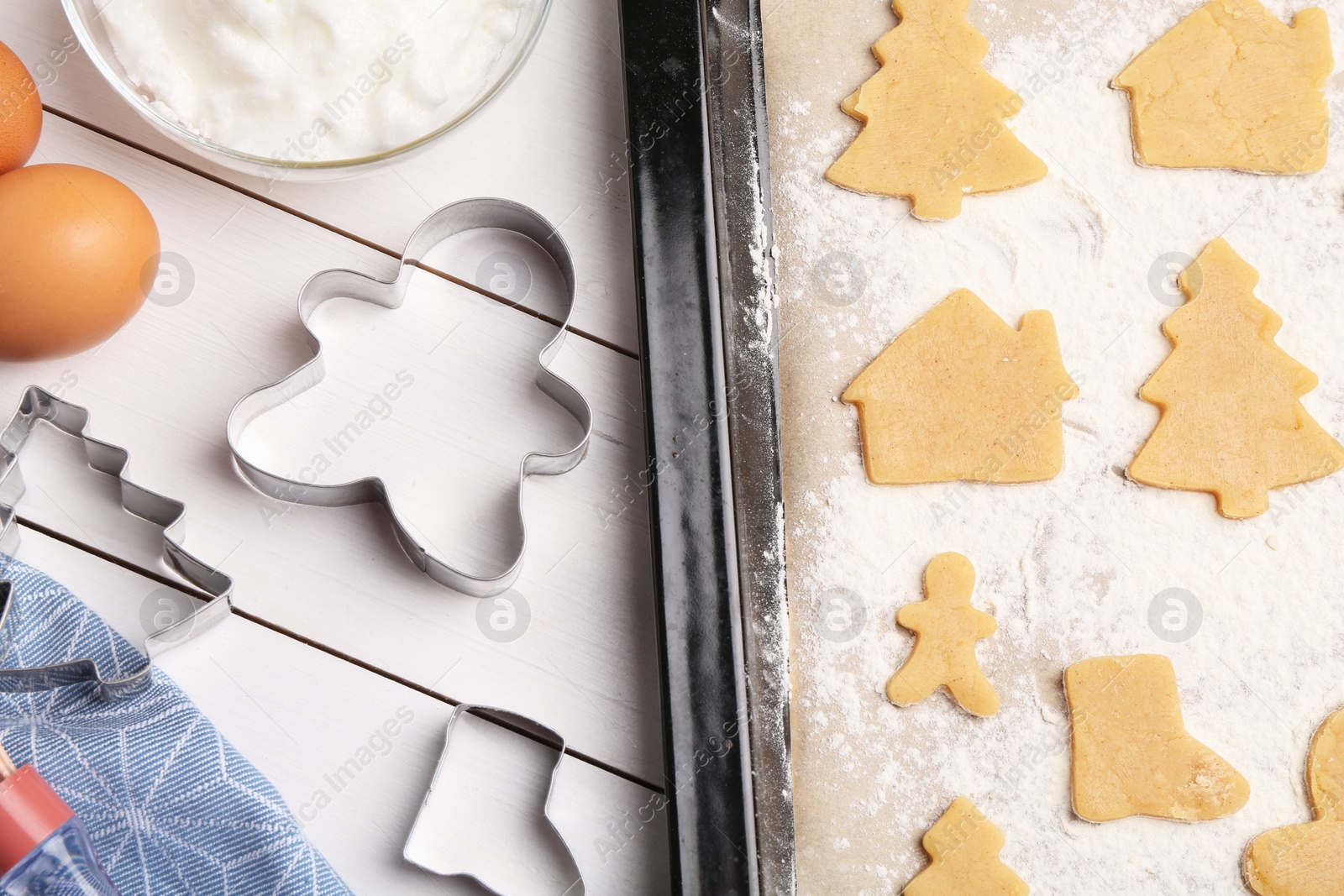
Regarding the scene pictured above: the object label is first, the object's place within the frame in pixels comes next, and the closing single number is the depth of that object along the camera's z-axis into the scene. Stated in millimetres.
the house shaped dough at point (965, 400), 626
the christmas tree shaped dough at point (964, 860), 612
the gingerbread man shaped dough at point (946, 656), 619
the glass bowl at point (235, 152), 597
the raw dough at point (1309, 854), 615
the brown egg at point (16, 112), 597
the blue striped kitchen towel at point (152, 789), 592
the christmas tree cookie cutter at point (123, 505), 592
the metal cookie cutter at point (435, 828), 603
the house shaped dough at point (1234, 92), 638
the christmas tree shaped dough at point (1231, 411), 626
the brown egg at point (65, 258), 587
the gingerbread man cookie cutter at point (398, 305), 606
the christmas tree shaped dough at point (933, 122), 634
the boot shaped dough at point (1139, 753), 616
